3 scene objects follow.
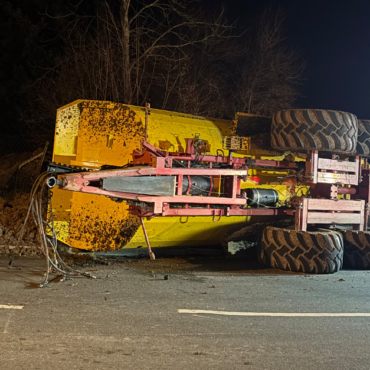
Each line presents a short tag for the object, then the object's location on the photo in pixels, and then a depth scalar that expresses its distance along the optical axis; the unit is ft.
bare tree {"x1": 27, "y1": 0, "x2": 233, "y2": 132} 50.21
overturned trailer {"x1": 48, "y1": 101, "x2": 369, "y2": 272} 26.22
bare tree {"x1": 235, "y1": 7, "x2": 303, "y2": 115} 73.31
